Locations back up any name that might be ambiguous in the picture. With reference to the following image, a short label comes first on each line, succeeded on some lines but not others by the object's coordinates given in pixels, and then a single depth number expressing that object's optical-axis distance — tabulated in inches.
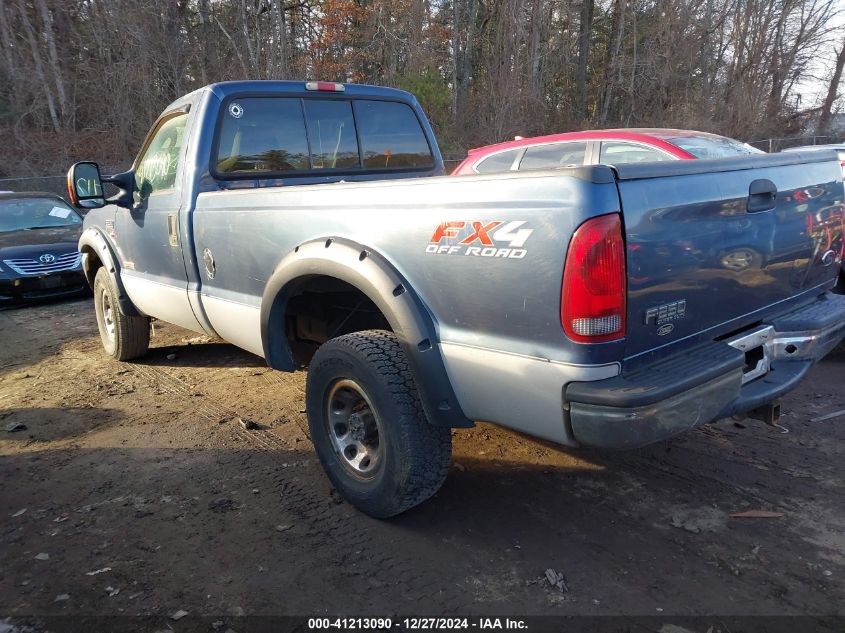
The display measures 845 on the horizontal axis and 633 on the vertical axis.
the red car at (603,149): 260.2
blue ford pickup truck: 87.8
